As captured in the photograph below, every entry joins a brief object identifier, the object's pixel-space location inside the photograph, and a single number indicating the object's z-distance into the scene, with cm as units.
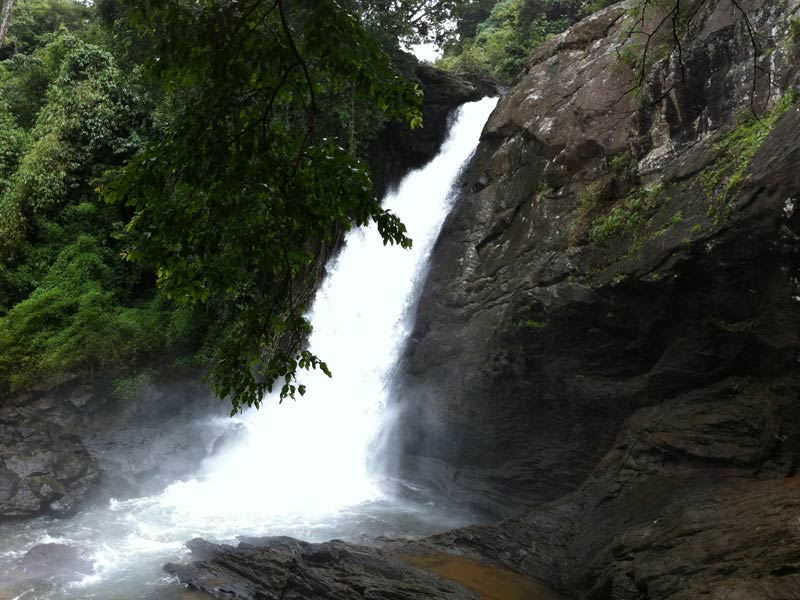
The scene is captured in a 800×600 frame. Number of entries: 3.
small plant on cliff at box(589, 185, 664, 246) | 903
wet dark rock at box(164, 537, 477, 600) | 652
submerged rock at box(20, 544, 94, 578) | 772
